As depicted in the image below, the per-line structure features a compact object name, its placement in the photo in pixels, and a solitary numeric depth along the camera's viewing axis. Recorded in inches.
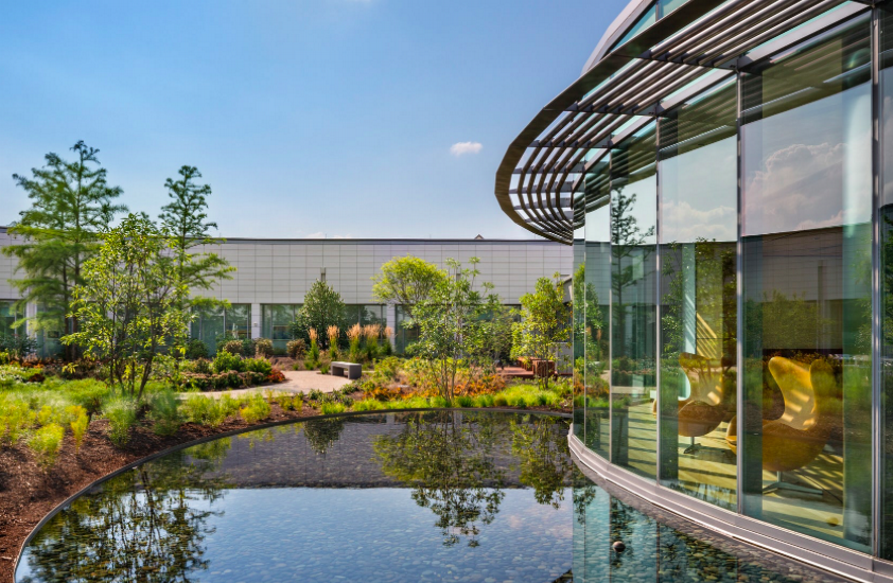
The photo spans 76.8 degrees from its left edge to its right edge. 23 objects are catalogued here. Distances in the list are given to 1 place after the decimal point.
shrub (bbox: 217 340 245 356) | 965.2
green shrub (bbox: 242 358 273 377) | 737.0
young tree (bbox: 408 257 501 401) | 520.7
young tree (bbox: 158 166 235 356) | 663.8
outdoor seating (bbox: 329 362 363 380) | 740.6
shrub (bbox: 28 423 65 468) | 270.7
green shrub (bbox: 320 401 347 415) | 498.3
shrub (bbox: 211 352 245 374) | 746.8
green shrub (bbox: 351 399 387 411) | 520.1
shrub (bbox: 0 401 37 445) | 295.9
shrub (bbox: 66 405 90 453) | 305.0
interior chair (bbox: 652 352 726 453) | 208.7
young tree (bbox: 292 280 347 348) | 1039.6
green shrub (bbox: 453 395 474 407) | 537.2
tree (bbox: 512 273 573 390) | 584.7
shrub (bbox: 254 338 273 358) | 992.9
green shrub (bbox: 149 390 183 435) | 384.8
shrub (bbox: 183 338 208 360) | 900.0
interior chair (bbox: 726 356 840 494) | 172.4
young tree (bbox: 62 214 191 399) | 403.2
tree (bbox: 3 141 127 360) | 716.0
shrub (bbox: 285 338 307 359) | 948.7
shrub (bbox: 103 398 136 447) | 338.6
